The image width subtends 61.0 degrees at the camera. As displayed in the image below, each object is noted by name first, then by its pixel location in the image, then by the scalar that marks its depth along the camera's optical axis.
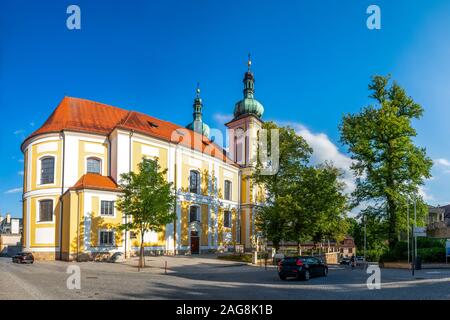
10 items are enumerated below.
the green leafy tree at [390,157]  30.36
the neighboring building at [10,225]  91.62
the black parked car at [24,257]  31.41
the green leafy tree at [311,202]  32.34
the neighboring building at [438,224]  42.98
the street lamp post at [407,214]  29.42
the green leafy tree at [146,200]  27.61
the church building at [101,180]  34.16
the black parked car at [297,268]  19.50
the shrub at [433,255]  28.88
